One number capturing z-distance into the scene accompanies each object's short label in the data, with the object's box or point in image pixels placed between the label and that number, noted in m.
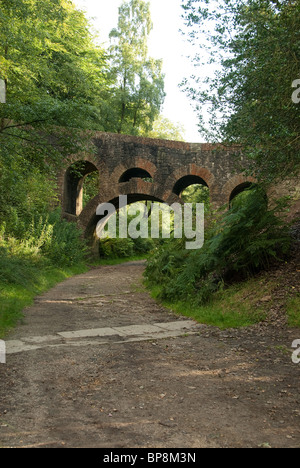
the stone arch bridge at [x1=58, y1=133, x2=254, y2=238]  18.36
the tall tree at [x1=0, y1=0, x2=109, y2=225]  8.46
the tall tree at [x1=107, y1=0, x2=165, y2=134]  30.77
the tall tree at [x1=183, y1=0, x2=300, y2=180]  6.65
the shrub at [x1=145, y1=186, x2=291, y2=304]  8.16
